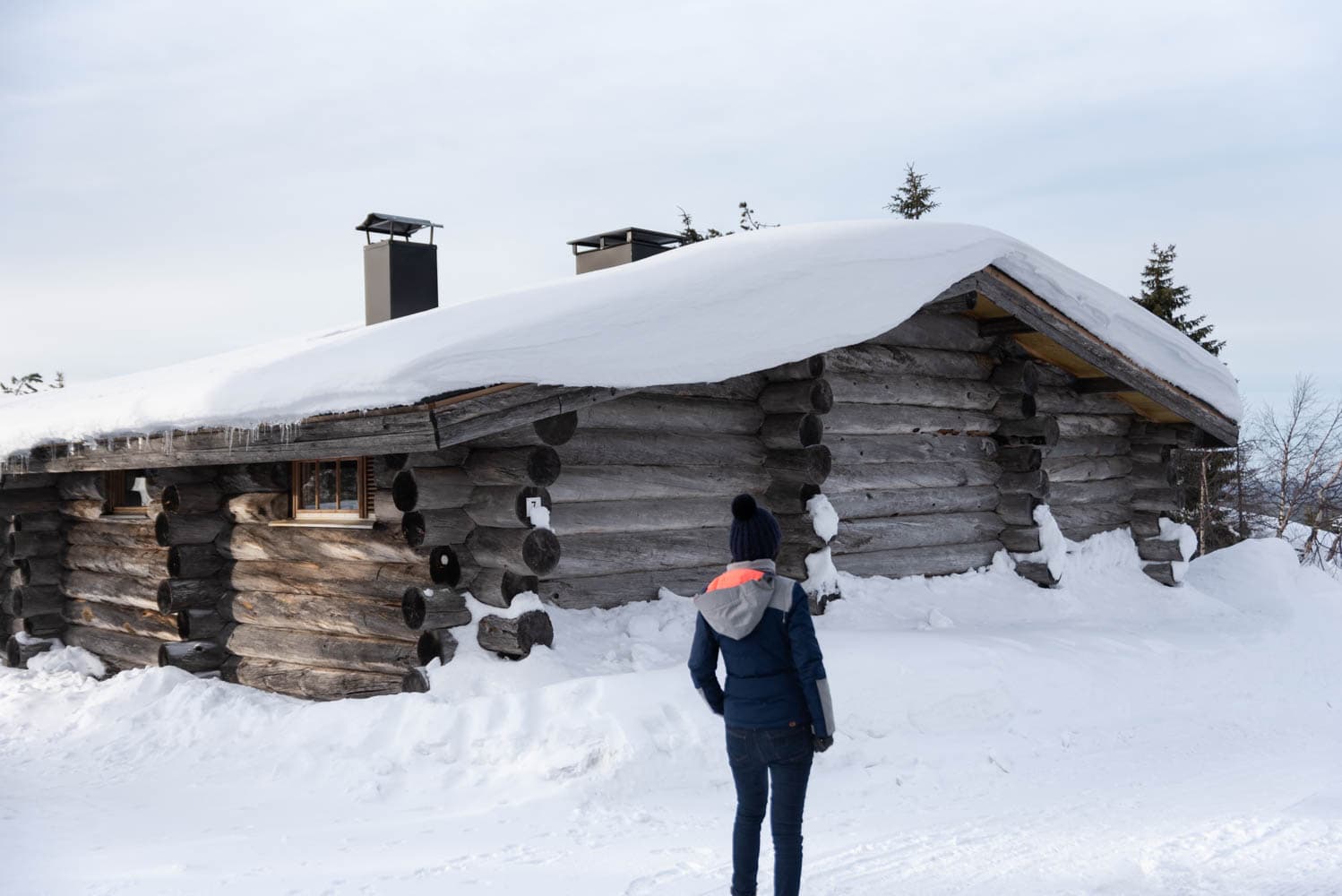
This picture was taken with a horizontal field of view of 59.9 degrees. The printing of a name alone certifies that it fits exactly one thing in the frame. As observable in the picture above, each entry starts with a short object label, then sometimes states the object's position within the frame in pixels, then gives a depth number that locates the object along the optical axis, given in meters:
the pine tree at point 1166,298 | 24.33
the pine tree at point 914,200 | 28.80
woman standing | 4.41
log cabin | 7.38
